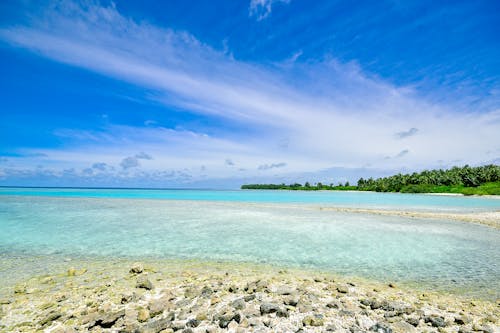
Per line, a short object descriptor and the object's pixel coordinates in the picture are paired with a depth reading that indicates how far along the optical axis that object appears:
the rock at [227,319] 5.61
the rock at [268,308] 6.17
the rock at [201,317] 5.88
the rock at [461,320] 5.93
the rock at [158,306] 6.23
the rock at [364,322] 5.66
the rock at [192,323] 5.66
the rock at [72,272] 9.51
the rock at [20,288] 7.88
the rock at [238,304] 6.45
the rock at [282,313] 6.02
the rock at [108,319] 5.70
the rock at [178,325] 5.57
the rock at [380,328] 5.39
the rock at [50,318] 6.00
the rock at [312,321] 5.67
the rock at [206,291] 7.30
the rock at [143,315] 5.96
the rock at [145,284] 7.99
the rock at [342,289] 7.72
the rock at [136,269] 9.63
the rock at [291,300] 6.70
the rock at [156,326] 5.38
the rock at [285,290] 7.46
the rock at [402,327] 5.47
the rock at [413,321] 5.80
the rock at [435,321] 5.80
